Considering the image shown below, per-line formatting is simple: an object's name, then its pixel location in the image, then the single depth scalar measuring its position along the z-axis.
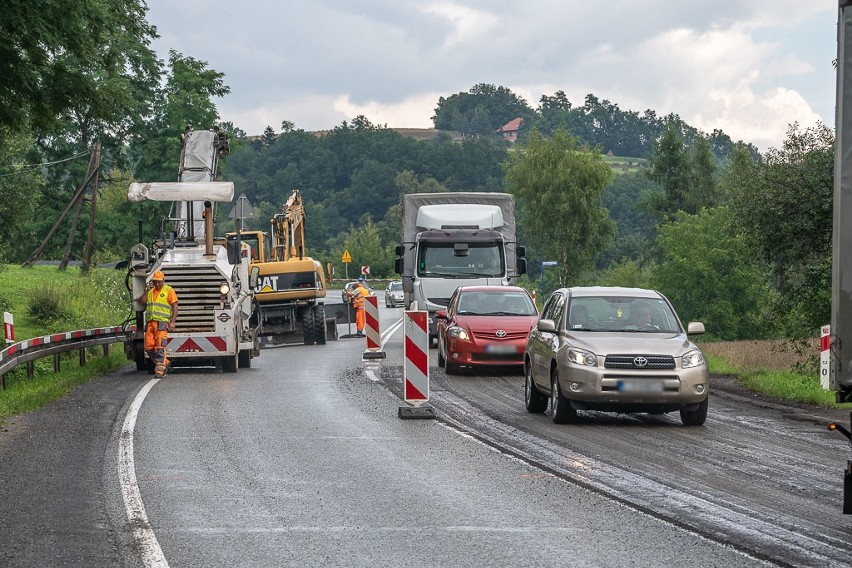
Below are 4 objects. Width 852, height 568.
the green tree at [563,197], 94.94
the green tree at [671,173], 110.56
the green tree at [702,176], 110.00
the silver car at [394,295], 81.94
